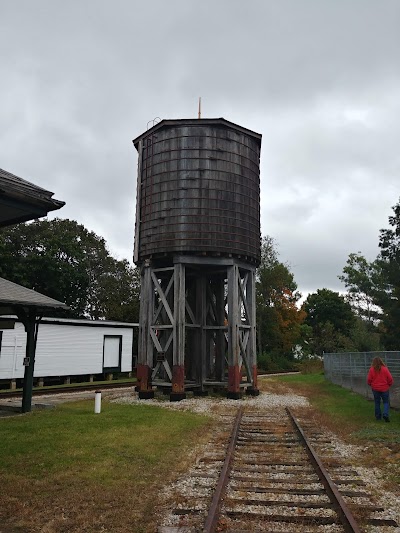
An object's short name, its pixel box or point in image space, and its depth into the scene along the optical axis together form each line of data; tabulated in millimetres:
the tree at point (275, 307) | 49125
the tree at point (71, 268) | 36406
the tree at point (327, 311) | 65625
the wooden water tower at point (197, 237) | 17234
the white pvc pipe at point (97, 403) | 12633
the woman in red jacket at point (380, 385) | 11625
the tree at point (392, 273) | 30500
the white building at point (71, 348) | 20953
